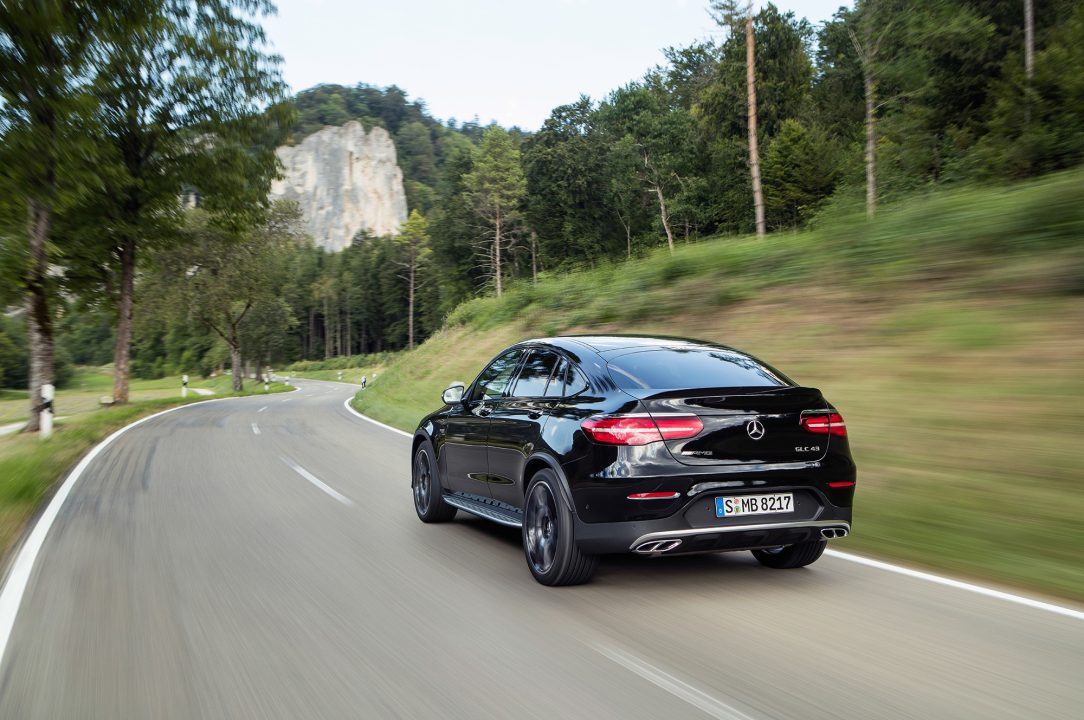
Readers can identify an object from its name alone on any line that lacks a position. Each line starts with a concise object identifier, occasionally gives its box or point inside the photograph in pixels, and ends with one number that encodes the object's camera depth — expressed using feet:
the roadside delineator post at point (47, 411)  56.96
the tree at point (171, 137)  80.02
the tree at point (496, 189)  208.54
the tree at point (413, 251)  297.22
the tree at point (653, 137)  178.29
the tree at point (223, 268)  144.87
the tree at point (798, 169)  145.18
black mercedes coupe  16.03
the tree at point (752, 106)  96.94
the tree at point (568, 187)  197.98
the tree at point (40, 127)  66.18
